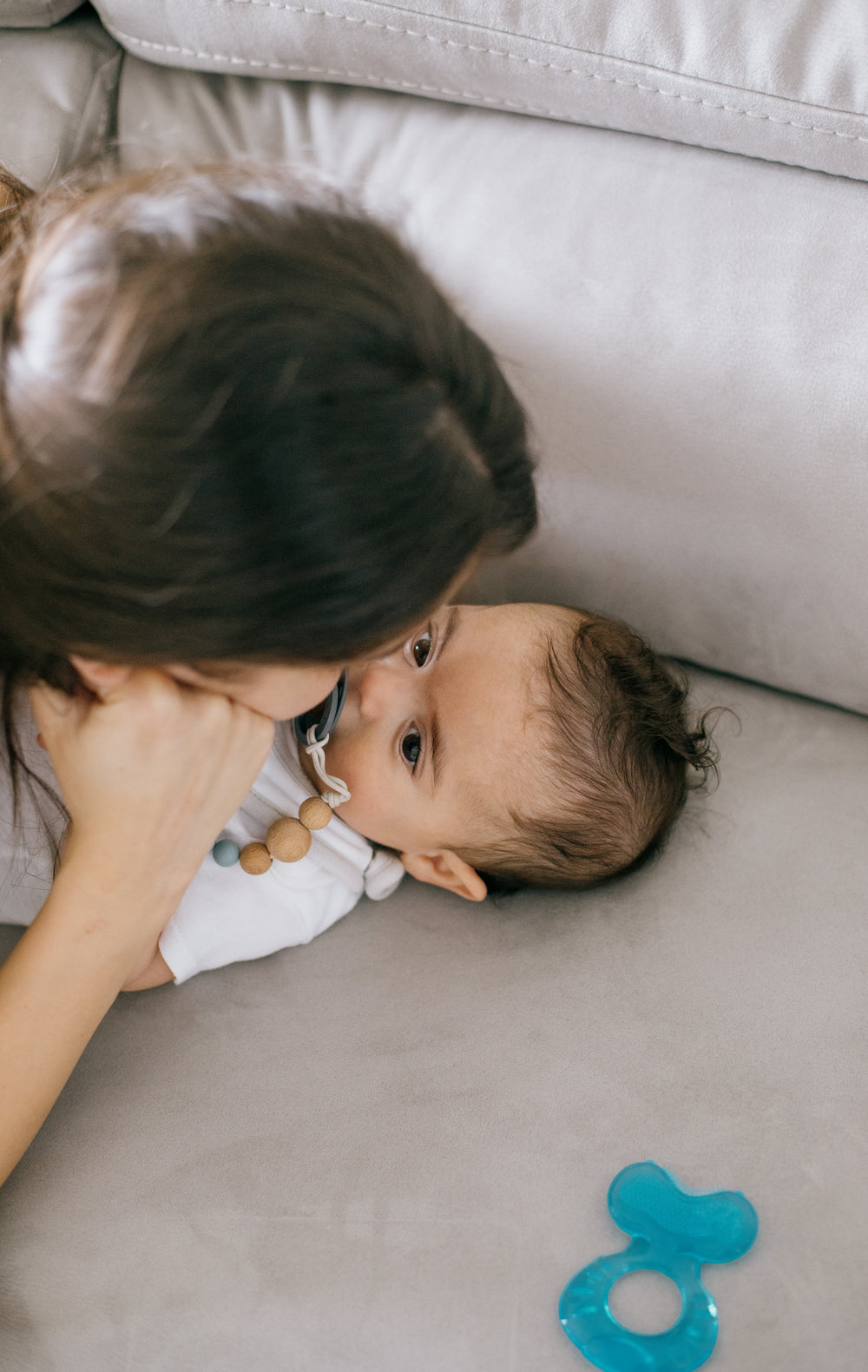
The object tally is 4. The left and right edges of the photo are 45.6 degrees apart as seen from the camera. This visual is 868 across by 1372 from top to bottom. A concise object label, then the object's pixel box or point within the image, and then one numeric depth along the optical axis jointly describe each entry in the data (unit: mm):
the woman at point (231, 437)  541
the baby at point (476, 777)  974
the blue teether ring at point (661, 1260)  705
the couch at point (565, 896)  746
